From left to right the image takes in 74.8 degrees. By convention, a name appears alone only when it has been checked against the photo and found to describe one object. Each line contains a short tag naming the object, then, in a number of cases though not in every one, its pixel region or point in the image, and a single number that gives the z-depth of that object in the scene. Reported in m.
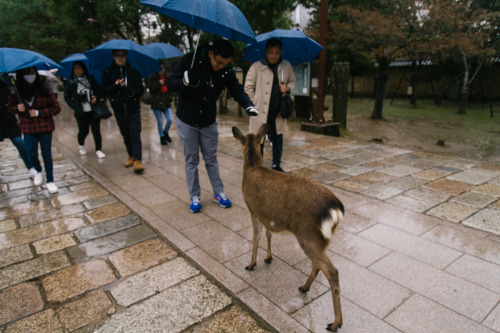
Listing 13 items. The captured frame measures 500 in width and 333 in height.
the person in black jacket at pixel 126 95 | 5.58
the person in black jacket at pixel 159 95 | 7.50
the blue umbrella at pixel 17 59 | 3.99
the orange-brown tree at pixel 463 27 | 11.30
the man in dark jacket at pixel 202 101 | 3.64
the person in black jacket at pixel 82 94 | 6.48
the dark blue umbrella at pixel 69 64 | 6.33
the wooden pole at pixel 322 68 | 8.82
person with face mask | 4.57
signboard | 10.17
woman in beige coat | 5.01
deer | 2.23
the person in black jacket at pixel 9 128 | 5.14
